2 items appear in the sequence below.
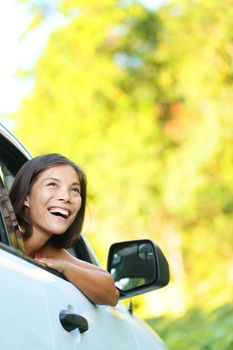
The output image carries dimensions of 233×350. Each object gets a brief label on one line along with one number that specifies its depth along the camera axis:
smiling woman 4.03
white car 3.20
